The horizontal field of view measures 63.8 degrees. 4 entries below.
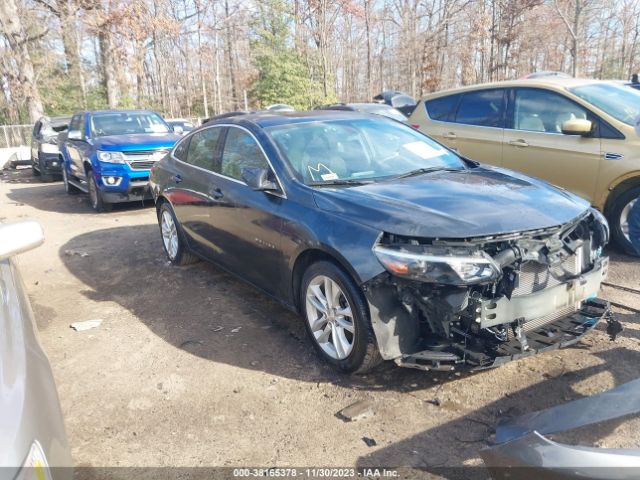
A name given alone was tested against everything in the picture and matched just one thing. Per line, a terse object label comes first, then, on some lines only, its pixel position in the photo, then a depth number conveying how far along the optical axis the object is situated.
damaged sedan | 2.83
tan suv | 5.29
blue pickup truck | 8.75
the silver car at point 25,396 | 1.46
